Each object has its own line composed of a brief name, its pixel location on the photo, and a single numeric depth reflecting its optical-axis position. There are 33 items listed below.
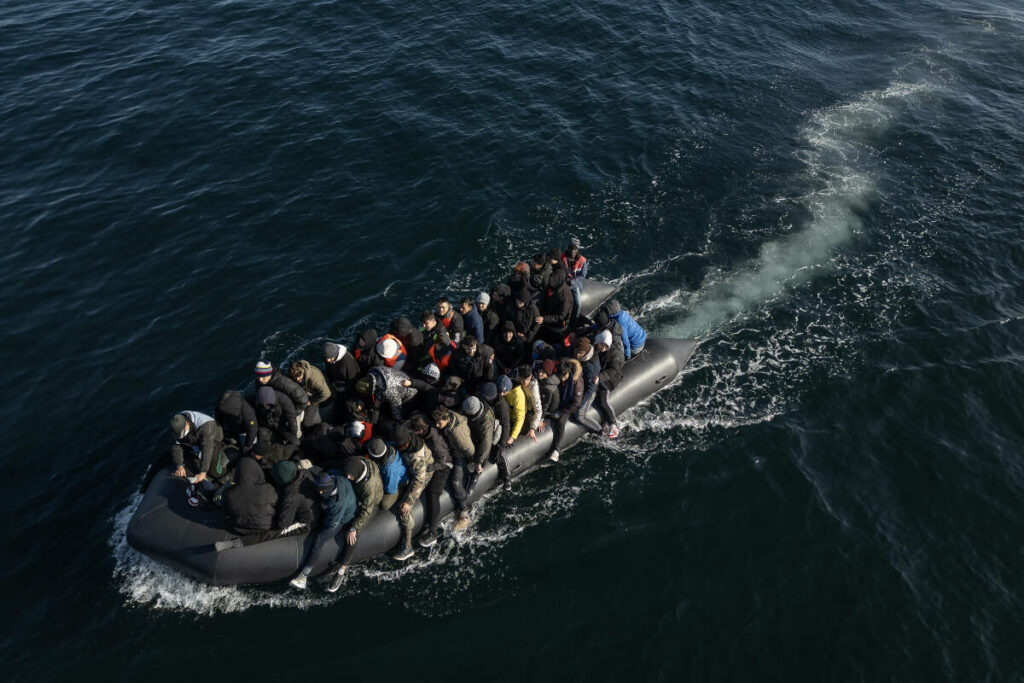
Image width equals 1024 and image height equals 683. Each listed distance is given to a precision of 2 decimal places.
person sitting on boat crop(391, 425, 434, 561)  9.96
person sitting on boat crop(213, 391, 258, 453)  10.45
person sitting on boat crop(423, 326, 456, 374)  12.23
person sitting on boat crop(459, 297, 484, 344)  12.90
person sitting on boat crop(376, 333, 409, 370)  11.67
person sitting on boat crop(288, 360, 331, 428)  11.01
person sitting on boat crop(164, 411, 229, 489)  10.45
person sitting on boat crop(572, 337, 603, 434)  11.87
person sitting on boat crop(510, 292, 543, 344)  13.00
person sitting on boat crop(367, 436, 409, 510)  9.94
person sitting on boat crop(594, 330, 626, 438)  12.48
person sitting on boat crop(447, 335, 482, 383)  11.60
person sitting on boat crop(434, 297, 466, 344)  12.25
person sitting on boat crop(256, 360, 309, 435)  10.64
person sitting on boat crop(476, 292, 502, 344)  13.06
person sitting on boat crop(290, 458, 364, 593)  9.80
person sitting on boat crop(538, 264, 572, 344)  13.61
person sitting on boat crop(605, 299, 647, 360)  13.27
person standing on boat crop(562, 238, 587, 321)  14.41
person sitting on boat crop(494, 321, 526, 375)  12.72
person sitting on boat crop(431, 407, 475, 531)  10.45
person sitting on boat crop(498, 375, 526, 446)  11.45
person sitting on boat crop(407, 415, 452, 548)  10.39
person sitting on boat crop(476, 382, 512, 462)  11.17
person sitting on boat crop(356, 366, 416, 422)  11.22
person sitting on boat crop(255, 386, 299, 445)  10.52
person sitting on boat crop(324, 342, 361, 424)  11.44
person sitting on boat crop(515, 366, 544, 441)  11.34
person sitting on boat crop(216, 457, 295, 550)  9.66
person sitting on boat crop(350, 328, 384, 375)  11.77
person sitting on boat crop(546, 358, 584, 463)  11.98
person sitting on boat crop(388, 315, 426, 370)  11.91
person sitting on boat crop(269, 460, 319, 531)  9.62
